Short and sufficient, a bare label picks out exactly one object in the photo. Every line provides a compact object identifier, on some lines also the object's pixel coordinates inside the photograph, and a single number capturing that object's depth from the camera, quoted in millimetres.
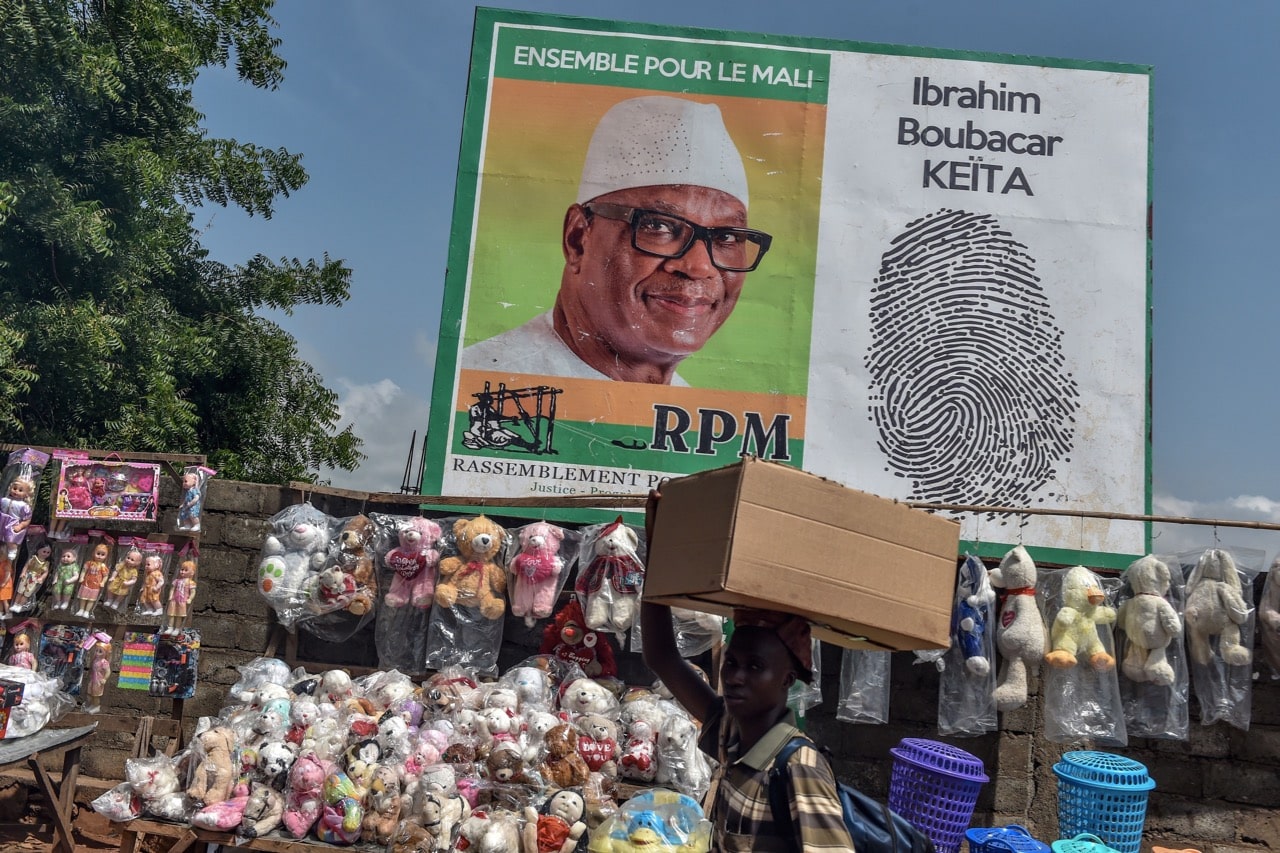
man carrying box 2018
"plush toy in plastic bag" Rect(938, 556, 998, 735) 5715
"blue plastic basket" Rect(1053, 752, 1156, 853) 4750
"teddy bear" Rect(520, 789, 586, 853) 4711
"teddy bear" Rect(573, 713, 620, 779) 5309
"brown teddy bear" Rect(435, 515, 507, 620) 6094
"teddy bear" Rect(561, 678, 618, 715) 5629
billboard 7133
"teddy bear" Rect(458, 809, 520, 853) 4676
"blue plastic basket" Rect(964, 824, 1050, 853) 4285
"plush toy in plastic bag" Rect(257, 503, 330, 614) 6133
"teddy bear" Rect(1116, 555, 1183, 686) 5598
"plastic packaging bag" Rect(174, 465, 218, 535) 6516
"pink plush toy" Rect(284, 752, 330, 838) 4906
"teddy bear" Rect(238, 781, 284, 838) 4852
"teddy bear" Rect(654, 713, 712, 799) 5363
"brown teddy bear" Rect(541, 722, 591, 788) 5180
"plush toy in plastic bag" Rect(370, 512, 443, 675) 6180
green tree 8344
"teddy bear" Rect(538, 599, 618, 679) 6105
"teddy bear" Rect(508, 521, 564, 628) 6047
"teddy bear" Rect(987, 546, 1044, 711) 5648
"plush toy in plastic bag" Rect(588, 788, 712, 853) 4141
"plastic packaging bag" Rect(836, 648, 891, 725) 5824
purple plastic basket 4555
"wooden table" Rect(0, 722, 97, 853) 5352
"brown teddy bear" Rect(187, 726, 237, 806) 4957
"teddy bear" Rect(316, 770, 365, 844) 4840
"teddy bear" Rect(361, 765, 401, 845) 4867
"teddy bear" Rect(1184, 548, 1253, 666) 5605
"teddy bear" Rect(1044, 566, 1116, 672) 5633
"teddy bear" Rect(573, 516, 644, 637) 5926
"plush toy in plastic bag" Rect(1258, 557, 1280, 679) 5586
